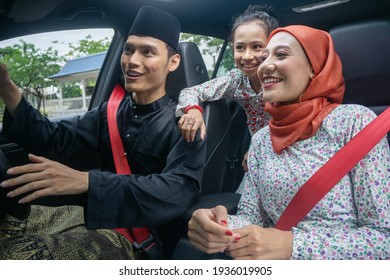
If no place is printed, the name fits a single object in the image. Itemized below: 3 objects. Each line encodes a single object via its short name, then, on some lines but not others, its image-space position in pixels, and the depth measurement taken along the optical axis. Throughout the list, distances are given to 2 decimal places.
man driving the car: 0.78
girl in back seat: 0.91
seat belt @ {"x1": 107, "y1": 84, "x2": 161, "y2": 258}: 0.88
